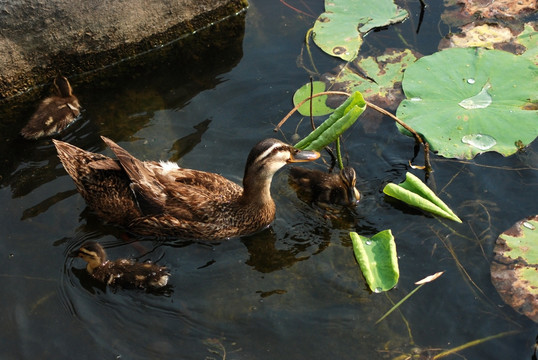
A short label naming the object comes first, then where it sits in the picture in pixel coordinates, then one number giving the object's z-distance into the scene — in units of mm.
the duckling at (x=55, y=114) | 5660
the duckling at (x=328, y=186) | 4941
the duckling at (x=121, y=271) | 4555
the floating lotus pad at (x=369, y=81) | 5695
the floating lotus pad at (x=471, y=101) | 5023
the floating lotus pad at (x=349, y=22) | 6168
